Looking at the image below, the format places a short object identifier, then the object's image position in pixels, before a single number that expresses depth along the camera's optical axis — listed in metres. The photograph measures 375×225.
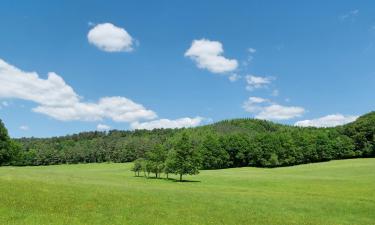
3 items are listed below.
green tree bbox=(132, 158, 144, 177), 100.40
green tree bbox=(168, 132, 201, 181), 79.19
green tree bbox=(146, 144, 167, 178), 92.19
